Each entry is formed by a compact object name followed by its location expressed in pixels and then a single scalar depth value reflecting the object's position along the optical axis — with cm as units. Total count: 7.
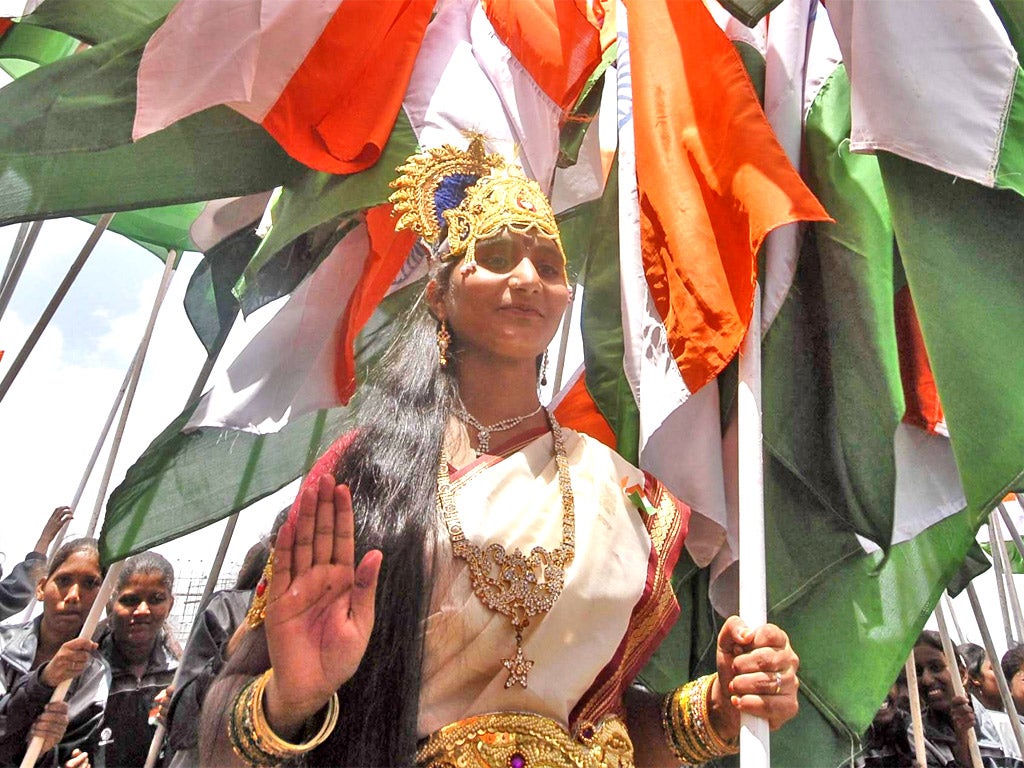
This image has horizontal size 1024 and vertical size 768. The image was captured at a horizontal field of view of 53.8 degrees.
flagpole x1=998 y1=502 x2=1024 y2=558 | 382
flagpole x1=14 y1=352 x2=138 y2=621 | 432
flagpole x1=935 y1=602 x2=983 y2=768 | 307
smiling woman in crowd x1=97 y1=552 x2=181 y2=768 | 356
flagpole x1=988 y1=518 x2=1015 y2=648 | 502
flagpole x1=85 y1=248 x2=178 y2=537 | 384
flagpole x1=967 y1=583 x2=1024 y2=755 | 320
